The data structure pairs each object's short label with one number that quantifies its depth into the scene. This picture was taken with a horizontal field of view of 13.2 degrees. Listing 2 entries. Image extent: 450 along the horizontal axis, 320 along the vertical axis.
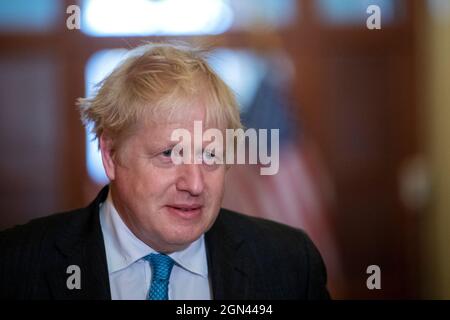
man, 2.45
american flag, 2.66
